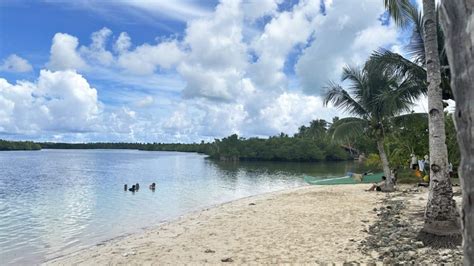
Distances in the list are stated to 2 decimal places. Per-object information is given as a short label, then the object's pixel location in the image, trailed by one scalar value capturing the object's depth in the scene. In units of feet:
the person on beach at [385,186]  59.93
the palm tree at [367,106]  60.29
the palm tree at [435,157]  22.81
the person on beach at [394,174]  65.22
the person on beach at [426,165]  67.77
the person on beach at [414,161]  72.18
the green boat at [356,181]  84.84
